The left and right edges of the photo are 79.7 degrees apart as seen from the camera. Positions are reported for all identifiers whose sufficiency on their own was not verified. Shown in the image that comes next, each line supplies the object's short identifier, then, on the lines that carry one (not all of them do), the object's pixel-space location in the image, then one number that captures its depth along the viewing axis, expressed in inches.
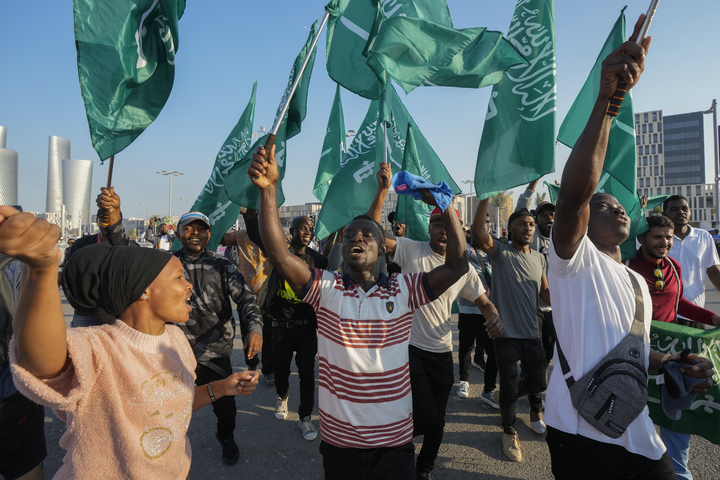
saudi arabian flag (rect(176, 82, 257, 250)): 167.3
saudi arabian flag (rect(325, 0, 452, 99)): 160.6
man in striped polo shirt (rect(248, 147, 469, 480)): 85.3
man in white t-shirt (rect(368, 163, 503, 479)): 123.6
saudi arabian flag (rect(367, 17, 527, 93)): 139.4
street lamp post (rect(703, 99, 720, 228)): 757.3
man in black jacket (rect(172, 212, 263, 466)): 134.7
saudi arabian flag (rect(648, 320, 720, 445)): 103.3
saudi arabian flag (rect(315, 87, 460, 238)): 180.5
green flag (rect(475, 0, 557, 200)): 141.1
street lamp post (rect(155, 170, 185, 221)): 1808.3
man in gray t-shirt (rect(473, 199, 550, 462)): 150.7
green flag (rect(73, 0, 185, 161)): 118.1
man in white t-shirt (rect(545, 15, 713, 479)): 68.3
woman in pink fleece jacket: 48.5
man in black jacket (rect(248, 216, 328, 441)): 172.6
